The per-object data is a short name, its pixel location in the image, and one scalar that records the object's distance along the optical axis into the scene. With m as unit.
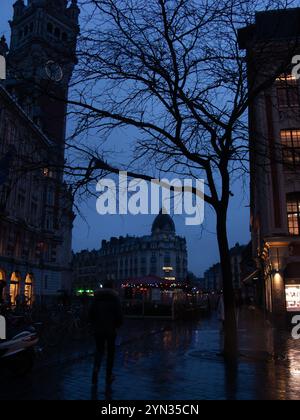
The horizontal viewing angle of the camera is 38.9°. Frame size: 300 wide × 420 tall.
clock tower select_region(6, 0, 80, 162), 9.69
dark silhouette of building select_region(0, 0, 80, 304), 9.79
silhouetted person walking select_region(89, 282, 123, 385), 8.47
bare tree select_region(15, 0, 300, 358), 10.11
